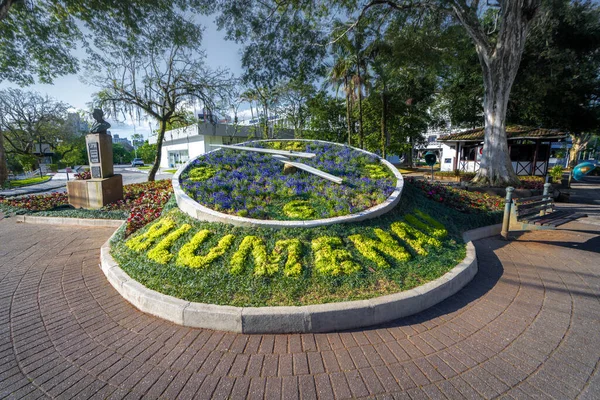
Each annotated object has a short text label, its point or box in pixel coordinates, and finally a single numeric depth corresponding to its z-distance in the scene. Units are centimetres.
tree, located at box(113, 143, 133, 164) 6438
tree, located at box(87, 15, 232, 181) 1331
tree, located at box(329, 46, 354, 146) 2028
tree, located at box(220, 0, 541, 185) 953
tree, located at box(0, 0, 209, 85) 1156
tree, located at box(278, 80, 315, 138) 2348
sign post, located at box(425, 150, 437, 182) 1644
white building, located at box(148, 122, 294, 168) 2669
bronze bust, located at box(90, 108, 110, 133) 888
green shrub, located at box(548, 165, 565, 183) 1464
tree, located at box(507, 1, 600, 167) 1564
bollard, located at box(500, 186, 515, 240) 569
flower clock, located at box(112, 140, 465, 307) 333
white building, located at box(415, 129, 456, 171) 2741
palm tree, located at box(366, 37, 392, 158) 1524
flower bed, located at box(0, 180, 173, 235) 590
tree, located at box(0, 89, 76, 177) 3238
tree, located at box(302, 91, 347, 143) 2486
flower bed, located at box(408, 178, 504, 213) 725
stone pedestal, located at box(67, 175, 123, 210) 873
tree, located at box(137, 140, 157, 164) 5419
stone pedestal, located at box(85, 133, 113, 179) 879
